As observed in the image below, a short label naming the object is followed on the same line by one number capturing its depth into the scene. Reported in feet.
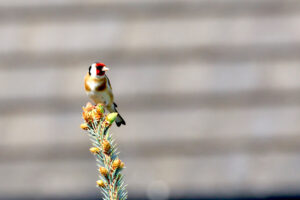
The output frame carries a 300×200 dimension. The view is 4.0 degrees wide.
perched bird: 21.62
